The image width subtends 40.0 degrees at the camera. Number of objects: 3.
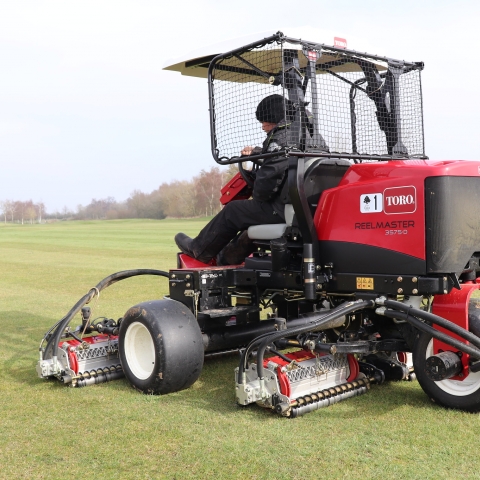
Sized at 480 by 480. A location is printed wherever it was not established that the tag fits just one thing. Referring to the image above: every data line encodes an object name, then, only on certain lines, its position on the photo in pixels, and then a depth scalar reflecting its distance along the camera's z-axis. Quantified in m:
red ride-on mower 4.72
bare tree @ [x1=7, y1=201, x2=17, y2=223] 134.62
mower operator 5.30
